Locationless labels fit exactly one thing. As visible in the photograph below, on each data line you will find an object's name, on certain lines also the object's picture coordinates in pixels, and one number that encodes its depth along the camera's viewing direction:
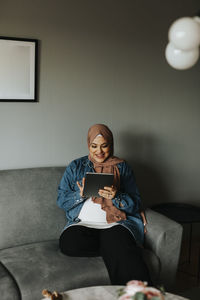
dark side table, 2.86
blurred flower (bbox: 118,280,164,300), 1.32
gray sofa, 2.12
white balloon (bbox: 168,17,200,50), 1.43
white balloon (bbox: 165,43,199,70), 1.53
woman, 2.28
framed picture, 2.63
